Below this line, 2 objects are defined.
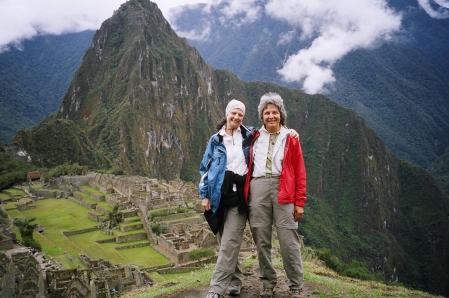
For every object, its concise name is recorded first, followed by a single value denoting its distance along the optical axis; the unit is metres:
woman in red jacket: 5.54
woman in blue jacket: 5.66
